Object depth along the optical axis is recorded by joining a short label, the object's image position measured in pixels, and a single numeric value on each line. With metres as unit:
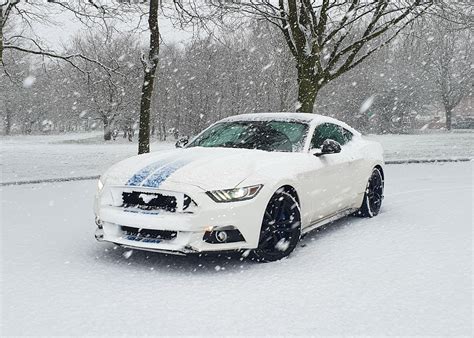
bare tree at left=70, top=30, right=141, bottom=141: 47.72
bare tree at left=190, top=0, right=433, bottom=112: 17.36
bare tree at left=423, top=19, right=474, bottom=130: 59.31
